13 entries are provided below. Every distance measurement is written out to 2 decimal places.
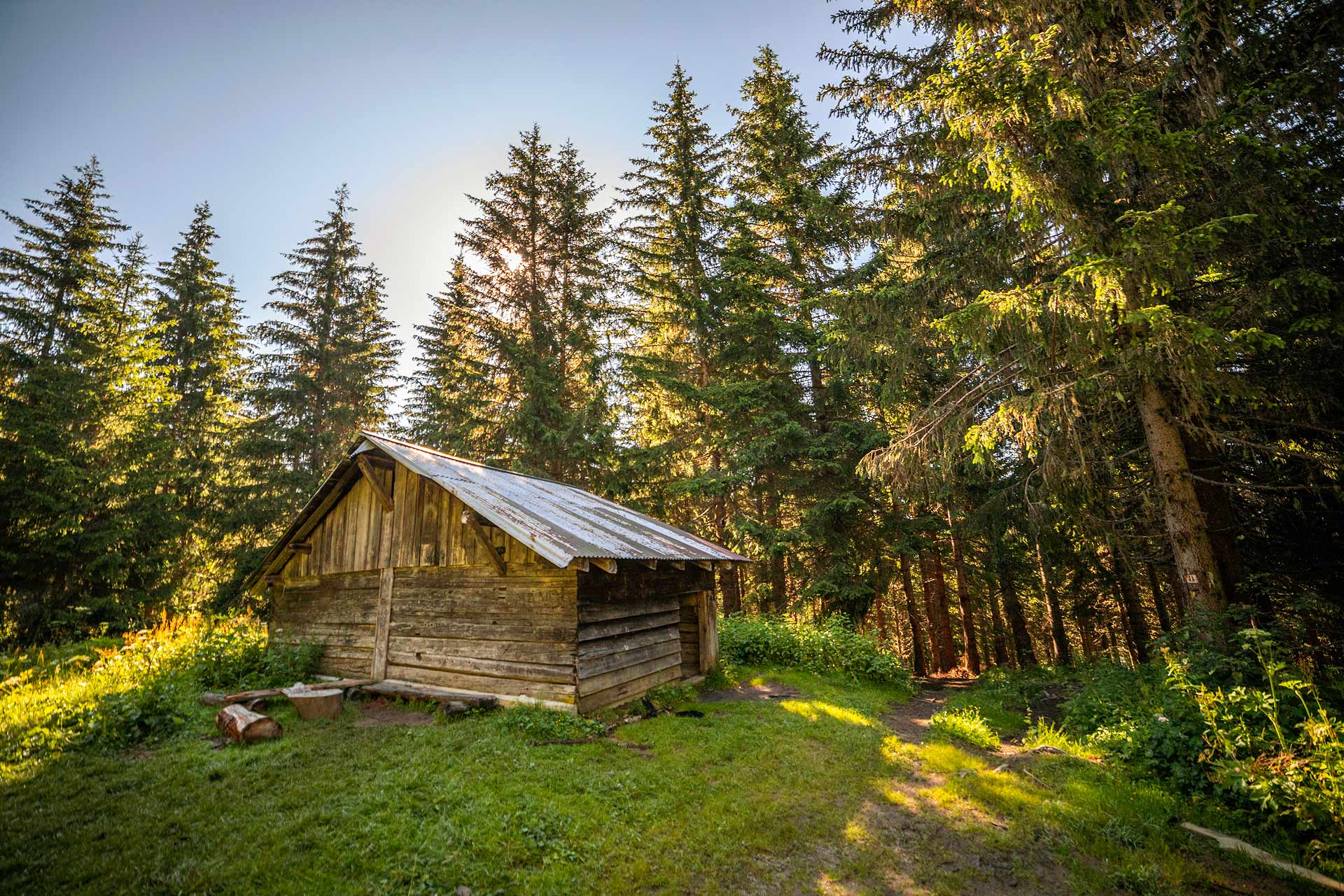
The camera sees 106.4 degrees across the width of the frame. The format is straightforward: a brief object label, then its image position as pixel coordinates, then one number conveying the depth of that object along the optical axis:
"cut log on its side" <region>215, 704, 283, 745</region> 7.19
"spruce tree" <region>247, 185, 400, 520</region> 20.30
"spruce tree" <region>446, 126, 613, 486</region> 19.39
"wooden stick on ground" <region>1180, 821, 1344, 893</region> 3.89
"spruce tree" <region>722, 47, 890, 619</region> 16.28
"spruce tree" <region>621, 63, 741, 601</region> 19.16
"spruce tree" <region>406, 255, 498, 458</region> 19.98
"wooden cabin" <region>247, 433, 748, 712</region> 8.71
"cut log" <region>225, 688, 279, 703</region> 8.48
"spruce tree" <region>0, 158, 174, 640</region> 14.45
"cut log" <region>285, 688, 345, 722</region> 8.39
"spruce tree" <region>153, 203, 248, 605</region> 18.95
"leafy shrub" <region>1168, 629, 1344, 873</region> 4.25
